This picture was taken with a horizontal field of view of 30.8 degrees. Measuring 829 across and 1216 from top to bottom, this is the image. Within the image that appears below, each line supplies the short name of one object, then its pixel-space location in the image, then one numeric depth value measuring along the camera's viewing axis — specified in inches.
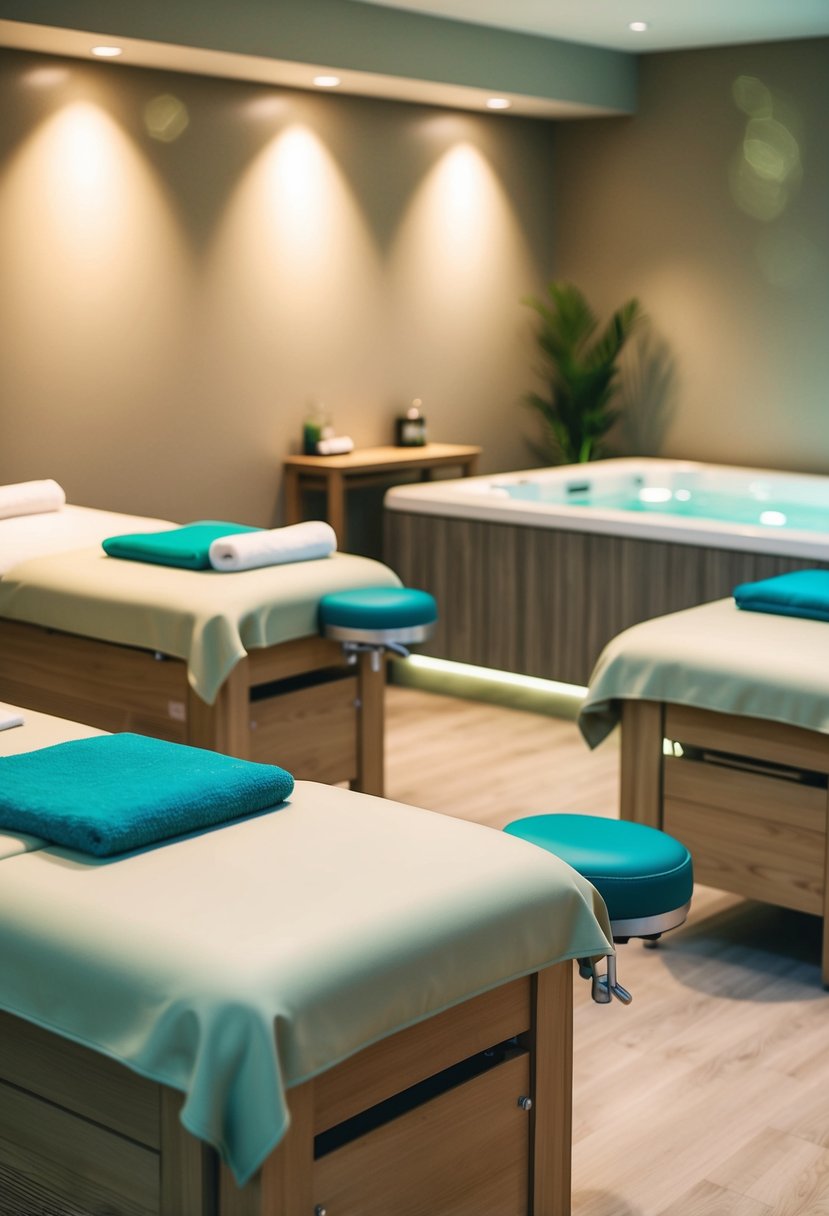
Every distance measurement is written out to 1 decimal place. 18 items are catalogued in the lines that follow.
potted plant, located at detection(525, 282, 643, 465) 223.5
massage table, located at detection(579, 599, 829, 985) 108.7
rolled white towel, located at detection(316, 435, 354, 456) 194.1
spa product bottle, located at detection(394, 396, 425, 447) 206.1
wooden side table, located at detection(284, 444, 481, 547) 189.5
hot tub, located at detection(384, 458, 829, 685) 163.8
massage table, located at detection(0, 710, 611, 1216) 57.1
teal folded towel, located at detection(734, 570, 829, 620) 122.1
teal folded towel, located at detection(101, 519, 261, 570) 131.6
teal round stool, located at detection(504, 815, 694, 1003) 82.7
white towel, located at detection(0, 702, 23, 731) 91.4
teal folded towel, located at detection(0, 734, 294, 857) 68.3
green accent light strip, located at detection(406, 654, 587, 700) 186.4
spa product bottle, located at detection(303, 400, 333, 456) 194.1
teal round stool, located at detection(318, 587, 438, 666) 128.5
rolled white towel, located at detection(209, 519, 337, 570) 130.5
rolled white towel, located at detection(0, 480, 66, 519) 145.3
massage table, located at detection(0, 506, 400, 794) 123.1
